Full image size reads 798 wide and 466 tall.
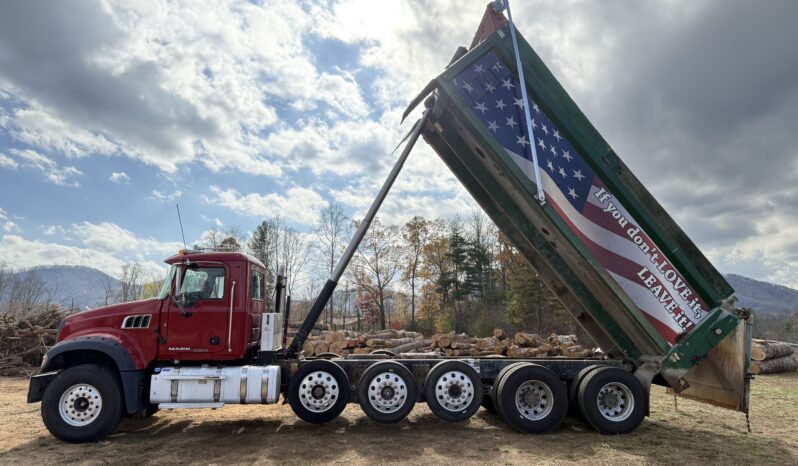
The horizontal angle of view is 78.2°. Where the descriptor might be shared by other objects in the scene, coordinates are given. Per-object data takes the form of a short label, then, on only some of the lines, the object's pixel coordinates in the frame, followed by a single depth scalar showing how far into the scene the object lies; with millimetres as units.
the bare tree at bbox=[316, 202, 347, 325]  39419
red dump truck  6613
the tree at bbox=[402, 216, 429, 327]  40031
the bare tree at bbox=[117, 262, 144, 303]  41859
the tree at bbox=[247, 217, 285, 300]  37219
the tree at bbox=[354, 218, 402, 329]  38656
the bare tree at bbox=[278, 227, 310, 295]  40912
